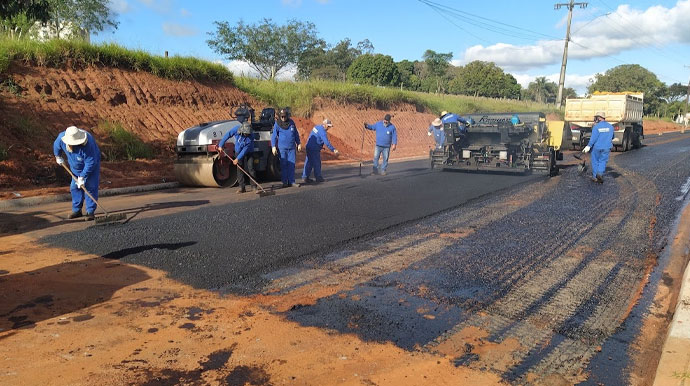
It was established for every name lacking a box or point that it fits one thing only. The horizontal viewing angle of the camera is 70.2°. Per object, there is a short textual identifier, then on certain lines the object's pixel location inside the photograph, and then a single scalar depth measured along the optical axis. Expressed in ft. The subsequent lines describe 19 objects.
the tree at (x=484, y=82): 185.47
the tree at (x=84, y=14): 83.83
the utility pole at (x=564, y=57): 119.96
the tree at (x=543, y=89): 241.80
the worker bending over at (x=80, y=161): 24.39
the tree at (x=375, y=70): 152.15
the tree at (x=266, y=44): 126.11
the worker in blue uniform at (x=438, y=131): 49.93
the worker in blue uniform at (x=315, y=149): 38.75
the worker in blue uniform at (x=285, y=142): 36.32
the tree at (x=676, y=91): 256.07
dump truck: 74.49
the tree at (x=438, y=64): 194.63
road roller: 35.17
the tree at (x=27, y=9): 31.25
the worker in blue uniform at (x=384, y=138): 43.43
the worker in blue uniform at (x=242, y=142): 33.27
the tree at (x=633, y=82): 217.77
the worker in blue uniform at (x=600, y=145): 39.73
